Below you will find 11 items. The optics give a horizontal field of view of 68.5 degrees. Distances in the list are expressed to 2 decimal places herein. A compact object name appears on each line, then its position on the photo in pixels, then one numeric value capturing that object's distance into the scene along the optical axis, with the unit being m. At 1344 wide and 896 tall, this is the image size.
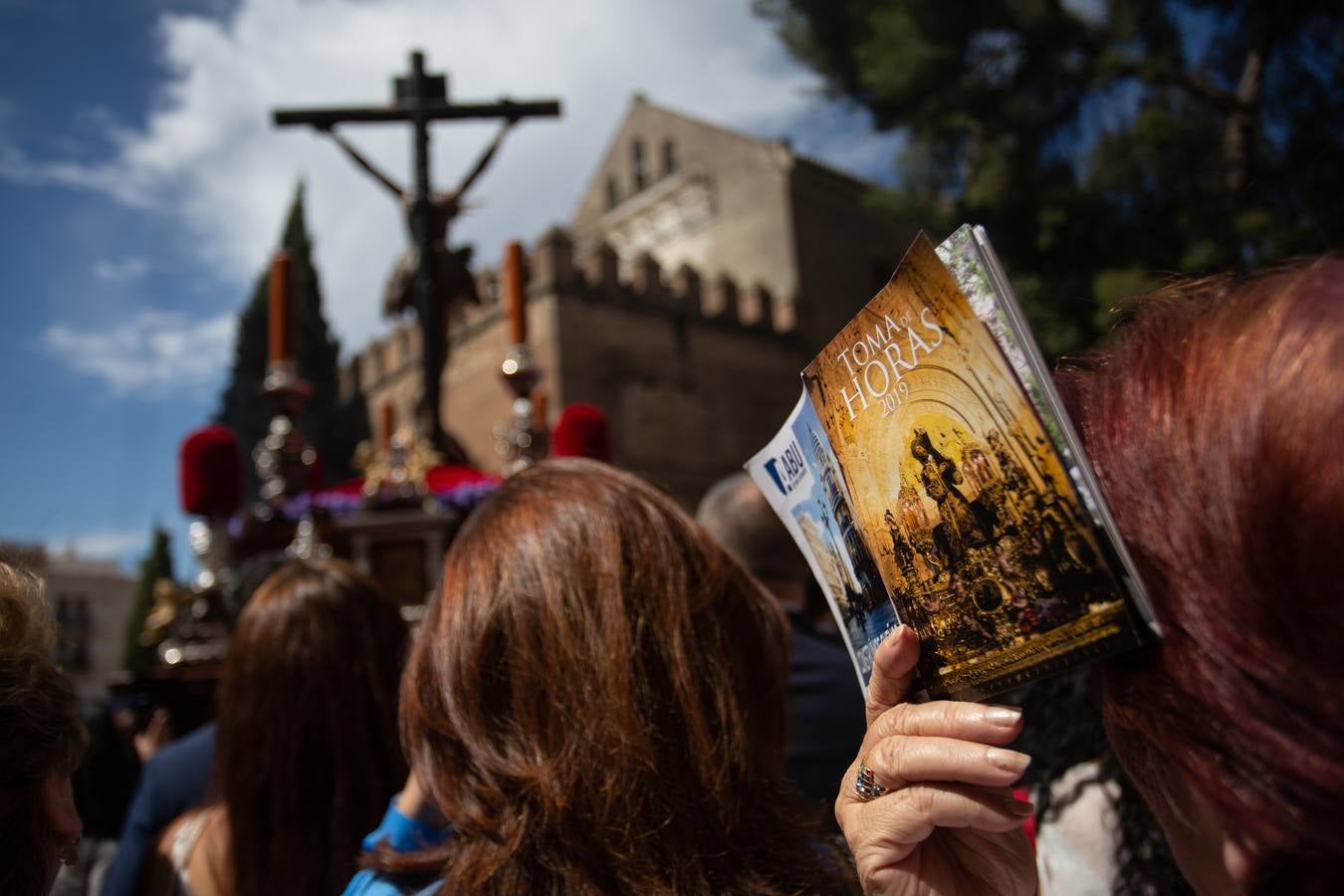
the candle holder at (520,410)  3.88
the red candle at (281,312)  3.93
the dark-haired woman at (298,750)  1.92
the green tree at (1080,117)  11.41
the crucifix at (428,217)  4.80
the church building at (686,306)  17.69
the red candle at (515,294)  3.85
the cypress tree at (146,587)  21.89
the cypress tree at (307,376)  23.39
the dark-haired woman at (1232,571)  0.65
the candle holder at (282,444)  4.04
